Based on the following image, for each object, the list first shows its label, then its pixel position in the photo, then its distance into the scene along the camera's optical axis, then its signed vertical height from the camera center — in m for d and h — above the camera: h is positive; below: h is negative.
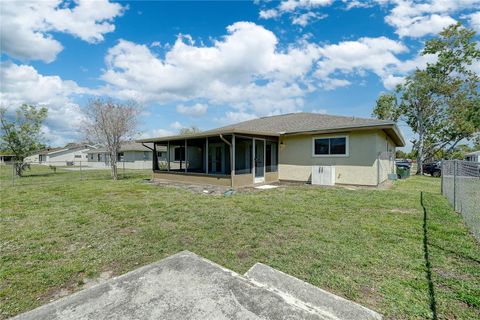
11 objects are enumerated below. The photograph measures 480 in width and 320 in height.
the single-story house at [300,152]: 10.20 +0.15
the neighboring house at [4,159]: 51.57 -0.20
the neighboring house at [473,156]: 28.30 -0.35
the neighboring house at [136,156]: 28.39 +0.08
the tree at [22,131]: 17.52 +2.02
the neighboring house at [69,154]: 44.04 +0.64
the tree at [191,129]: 49.22 +5.71
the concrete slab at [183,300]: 1.57 -1.05
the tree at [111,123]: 15.60 +2.37
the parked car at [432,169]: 19.80 -1.31
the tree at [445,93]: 21.11 +5.62
